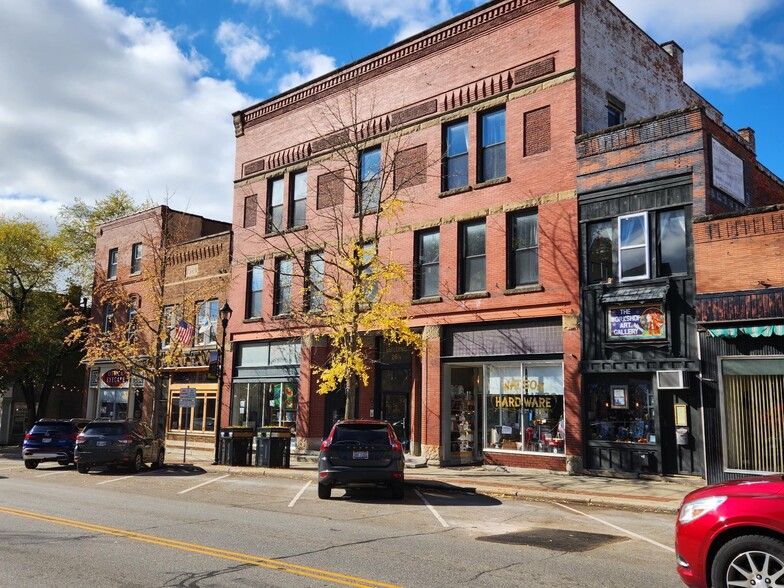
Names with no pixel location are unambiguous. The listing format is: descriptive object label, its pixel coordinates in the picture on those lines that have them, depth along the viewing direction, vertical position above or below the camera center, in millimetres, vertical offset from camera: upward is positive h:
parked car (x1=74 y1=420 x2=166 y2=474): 20078 -1459
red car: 5848 -1133
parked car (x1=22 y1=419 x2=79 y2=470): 22375 -1595
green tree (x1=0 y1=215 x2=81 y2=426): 34844 +4844
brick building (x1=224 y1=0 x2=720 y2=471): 20141 +6070
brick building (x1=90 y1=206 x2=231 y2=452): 30578 +4040
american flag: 29219 +2587
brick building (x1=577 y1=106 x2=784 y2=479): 16797 +3267
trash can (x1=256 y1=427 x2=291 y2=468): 21469 -1555
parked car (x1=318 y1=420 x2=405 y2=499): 14305 -1261
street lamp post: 23181 +2644
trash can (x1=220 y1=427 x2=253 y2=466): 22219 -1550
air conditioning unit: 16953 +581
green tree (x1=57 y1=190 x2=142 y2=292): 50250 +11753
